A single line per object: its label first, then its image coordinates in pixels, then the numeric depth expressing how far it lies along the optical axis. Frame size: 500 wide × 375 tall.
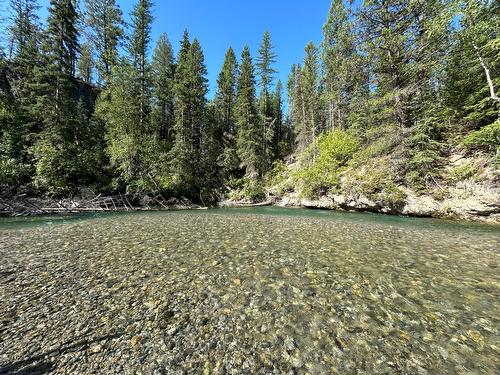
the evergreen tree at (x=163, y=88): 31.97
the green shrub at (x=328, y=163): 22.70
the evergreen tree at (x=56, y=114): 20.31
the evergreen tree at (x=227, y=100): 37.39
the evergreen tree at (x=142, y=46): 26.12
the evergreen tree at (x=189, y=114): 28.11
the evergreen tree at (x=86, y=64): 42.59
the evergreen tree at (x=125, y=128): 22.92
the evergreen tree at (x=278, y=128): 44.00
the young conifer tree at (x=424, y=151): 14.52
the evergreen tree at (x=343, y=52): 16.48
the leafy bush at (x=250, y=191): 30.92
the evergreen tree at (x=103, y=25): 31.66
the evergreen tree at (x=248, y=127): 33.25
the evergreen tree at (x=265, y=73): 38.38
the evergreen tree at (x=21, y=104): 20.42
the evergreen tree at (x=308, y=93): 33.97
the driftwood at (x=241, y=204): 28.29
